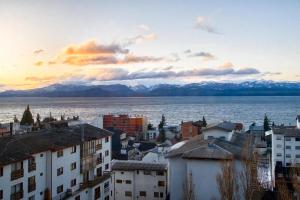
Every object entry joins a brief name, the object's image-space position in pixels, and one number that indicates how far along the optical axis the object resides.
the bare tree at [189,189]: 28.16
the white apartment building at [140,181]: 36.94
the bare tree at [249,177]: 26.94
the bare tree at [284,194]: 20.87
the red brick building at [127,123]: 114.69
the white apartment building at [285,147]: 51.22
